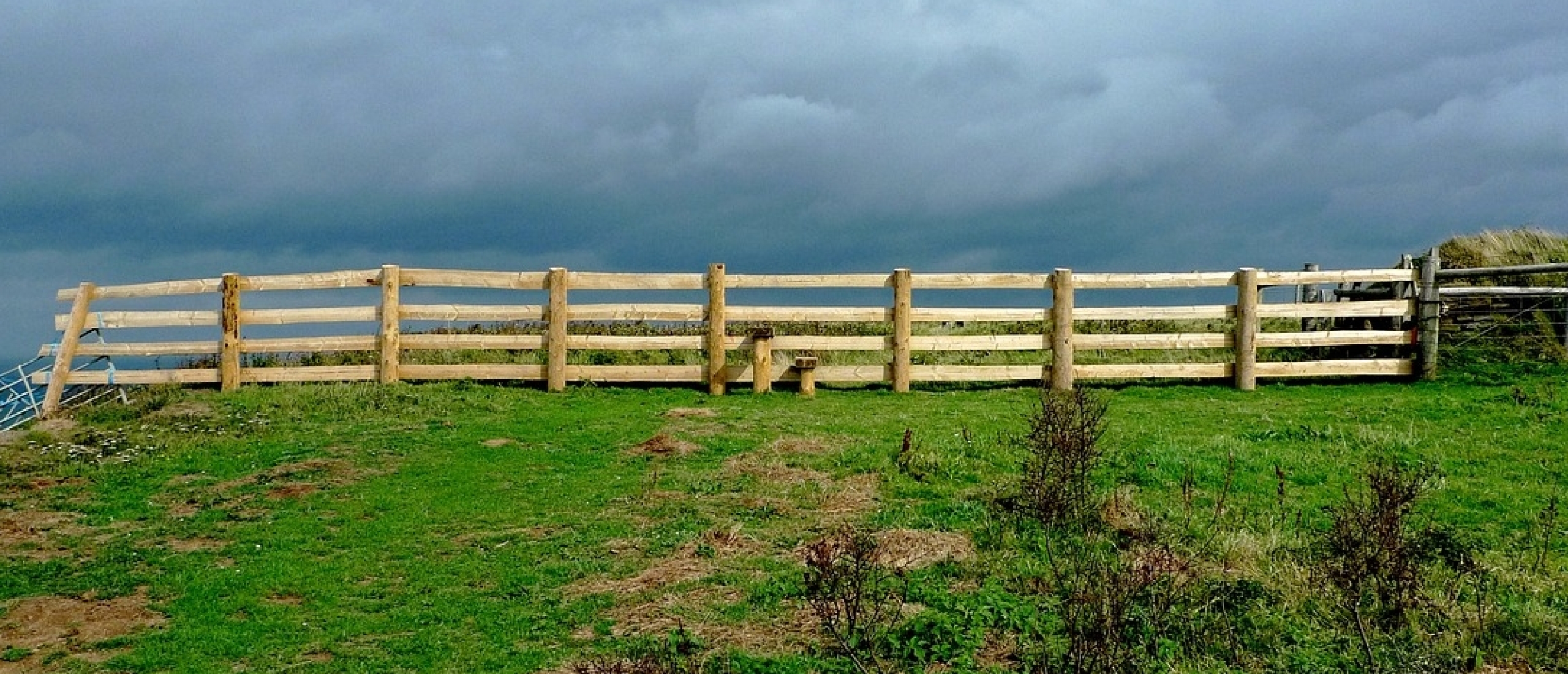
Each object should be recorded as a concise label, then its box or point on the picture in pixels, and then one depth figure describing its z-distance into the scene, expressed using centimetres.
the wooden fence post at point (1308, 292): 2008
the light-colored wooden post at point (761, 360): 1641
